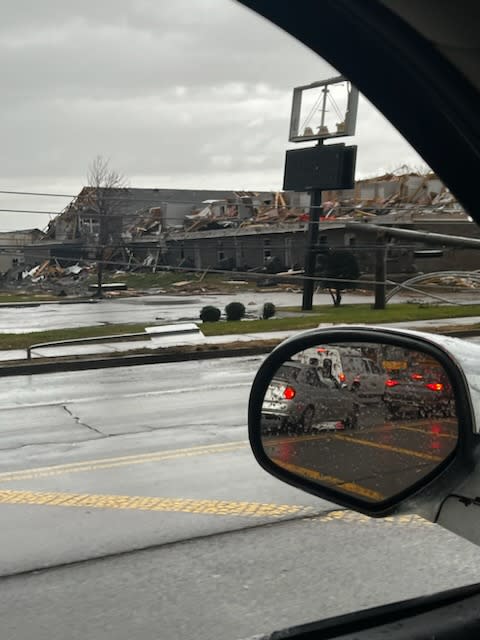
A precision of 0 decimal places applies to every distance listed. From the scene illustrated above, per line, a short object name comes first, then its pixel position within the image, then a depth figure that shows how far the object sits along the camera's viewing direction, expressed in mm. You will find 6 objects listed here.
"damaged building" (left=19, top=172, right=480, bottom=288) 31281
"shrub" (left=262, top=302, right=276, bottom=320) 26078
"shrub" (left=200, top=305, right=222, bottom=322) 24812
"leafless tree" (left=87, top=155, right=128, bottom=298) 38625
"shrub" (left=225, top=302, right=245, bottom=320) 25516
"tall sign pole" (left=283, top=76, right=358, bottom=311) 28875
